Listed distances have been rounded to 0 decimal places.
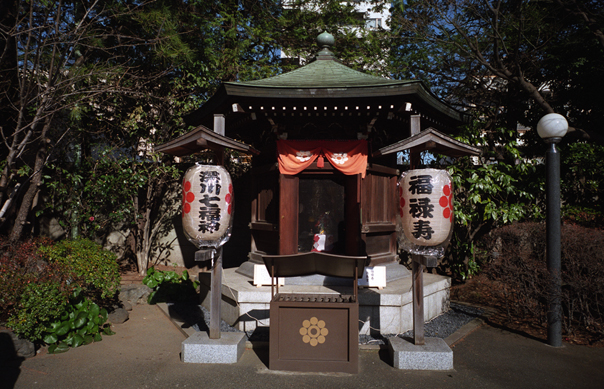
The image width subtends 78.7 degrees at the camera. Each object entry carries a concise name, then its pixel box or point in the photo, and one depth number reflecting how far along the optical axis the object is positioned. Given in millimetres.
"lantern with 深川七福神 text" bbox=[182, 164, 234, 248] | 5211
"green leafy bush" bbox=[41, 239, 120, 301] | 6099
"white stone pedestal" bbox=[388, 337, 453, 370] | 4863
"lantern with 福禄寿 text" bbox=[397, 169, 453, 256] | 4934
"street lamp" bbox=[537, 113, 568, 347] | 5777
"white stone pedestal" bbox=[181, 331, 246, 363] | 5008
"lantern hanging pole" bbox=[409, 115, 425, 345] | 5062
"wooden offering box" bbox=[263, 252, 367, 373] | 4699
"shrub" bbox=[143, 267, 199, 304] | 8484
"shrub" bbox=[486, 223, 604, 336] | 5875
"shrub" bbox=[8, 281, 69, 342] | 5055
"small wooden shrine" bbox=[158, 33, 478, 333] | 6250
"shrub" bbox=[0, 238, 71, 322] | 5164
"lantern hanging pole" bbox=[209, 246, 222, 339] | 5238
